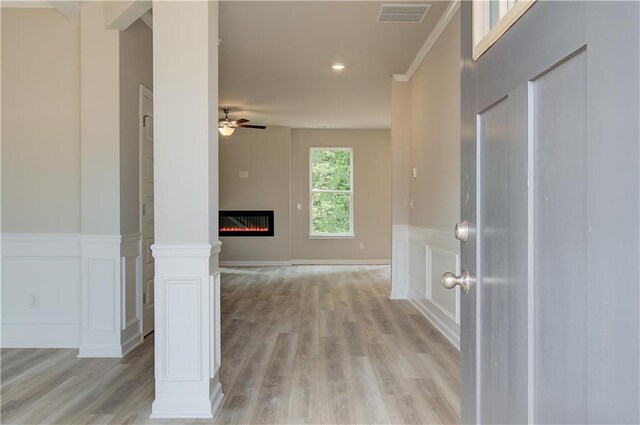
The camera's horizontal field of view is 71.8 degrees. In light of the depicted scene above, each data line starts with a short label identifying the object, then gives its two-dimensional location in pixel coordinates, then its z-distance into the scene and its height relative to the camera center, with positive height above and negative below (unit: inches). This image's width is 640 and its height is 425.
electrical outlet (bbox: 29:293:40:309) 134.0 -28.4
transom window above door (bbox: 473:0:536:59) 29.4 +14.5
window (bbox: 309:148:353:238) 349.4 +14.5
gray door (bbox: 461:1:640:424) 18.3 -0.6
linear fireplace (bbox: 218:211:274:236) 337.4 -12.2
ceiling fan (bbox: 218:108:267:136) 255.8 +47.6
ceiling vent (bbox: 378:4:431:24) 132.4 +60.2
